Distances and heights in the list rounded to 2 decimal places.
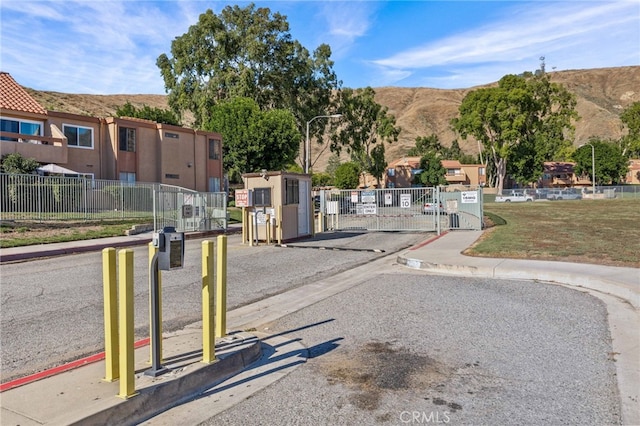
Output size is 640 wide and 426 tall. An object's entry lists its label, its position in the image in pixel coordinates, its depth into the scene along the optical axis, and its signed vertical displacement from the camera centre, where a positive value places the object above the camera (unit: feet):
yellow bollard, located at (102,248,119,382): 13.15 -3.01
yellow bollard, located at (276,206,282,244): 58.08 -2.41
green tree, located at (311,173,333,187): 304.77 +13.72
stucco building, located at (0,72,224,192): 96.02 +12.82
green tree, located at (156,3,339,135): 158.92 +46.93
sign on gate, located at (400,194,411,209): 75.61 -0.02
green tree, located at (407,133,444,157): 358.02 +40.39
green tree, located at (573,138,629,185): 300.61 +22.21
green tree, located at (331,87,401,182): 213.87 +34.00
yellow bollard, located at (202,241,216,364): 15.69 -3.30
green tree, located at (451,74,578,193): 227.81 +39.23
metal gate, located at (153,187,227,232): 70.95 -1.01
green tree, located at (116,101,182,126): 175.22 +31.74
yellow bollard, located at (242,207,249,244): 58.54 -2.58
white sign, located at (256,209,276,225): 58.18 -1.70
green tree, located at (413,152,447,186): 249.75 +14.26
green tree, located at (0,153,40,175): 84.48 +6.95
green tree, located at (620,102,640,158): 313.73 +46.21
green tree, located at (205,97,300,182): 137.49 +18.76
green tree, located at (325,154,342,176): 398.83 +30.38
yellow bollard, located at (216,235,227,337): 17.60 -3.02
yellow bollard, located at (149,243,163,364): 14.64 -2.63
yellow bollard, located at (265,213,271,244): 58.18 -2.64
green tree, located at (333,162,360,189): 264.31 +13.43
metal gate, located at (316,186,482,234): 73.72 -1.18
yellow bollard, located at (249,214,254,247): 57.23 -3.17
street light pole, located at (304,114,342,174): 136.14 +13.24
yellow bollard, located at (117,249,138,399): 13.00 -3.27
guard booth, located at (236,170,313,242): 58.03 -0.18
